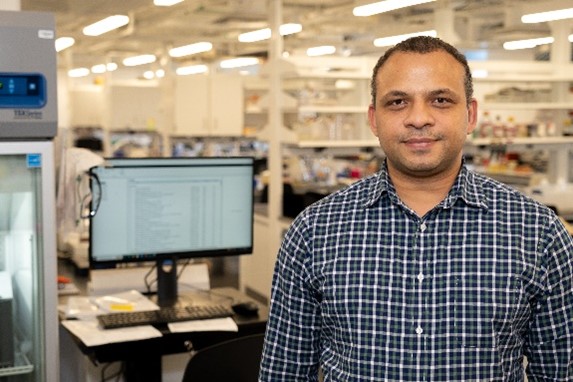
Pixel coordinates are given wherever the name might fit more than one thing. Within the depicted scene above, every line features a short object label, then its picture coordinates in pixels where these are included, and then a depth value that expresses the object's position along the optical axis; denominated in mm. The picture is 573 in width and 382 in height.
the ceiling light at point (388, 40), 7635
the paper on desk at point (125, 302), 2844
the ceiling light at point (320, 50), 11119
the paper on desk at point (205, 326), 2676
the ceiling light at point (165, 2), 5584
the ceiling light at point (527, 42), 8516
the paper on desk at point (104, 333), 2545
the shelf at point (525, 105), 6236
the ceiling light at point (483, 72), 6548
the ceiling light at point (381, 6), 5616
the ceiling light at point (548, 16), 5684
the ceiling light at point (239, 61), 11734
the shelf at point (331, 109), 5779
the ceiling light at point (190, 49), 10070
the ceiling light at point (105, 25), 6370
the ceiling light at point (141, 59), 12602
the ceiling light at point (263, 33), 7863
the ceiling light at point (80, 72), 17403
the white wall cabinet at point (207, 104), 9617
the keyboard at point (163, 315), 2682
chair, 2016
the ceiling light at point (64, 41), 8516
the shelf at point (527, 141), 6422
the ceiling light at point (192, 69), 13736
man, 1496
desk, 2539
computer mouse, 2904
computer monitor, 2920
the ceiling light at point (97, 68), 16850
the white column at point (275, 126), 6156
